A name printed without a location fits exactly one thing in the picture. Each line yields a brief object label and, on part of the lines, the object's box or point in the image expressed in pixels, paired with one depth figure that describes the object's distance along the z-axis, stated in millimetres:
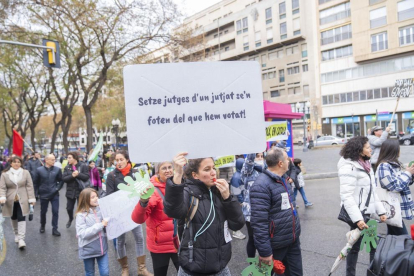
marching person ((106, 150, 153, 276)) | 4285
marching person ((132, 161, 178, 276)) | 3275
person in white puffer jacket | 3512
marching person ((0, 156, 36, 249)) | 6048
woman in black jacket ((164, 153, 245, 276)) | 2338
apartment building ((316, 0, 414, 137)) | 35406
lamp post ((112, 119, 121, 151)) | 24469
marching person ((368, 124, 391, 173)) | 7495
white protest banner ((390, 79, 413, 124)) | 7102
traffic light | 10664
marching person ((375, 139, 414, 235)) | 3650
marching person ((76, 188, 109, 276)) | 3641
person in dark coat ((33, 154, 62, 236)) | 6922
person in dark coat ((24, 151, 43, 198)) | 11008
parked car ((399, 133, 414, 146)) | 25538
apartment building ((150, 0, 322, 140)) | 44094
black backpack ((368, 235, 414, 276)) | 1757
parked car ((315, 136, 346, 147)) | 31944
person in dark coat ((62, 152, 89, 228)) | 7148
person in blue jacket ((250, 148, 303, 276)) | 2826
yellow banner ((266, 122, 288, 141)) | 6397
